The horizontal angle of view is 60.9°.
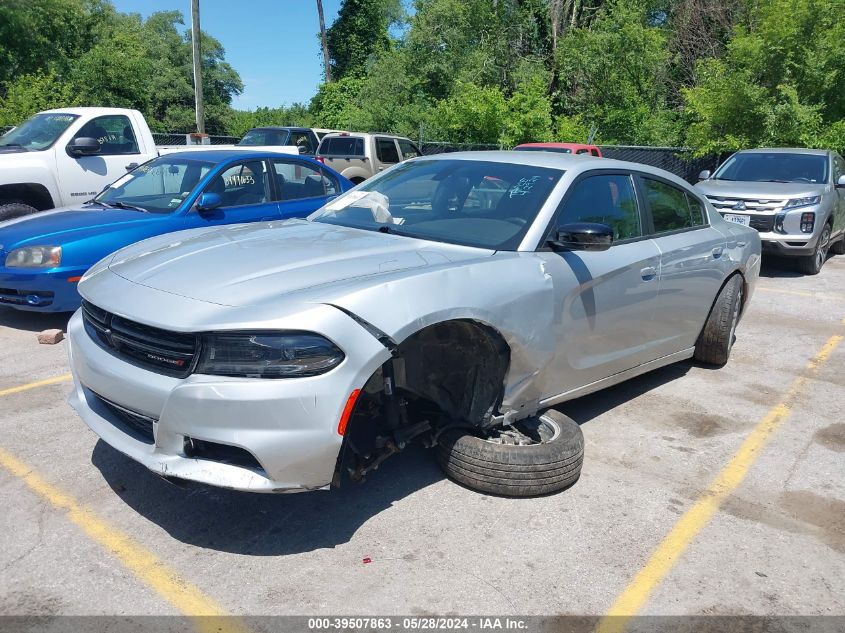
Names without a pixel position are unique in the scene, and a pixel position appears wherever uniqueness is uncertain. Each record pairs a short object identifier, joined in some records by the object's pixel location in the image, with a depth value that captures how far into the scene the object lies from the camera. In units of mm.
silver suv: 9945
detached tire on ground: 3645
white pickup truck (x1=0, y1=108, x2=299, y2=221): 8328
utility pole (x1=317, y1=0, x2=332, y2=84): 39181
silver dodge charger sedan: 2867
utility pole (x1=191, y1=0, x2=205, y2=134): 24330
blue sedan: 6145
